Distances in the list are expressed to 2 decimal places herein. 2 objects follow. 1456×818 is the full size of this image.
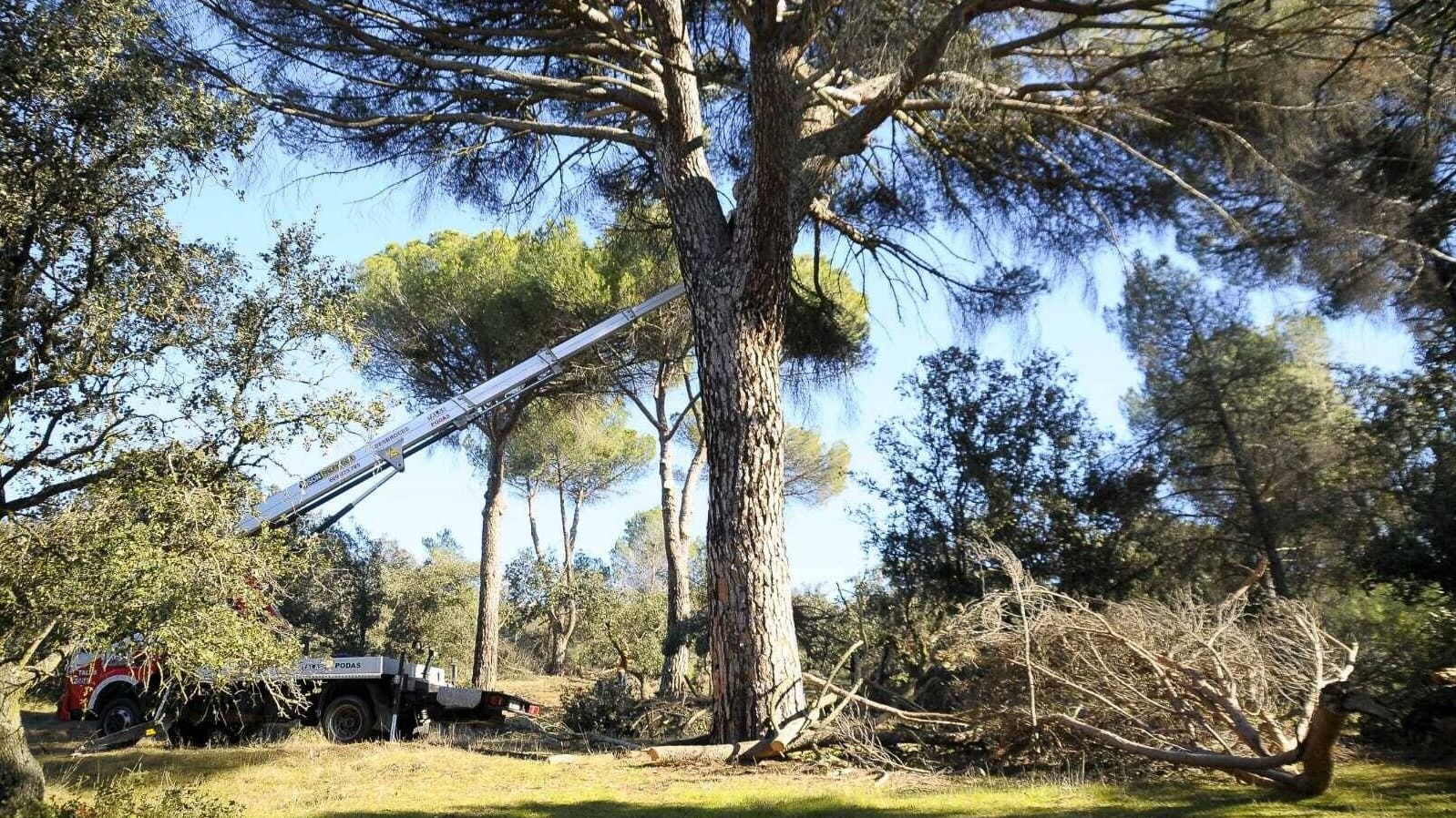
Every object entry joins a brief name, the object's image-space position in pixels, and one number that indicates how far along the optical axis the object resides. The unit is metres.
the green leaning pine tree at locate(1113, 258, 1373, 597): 10.01
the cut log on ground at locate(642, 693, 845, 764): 5.97
